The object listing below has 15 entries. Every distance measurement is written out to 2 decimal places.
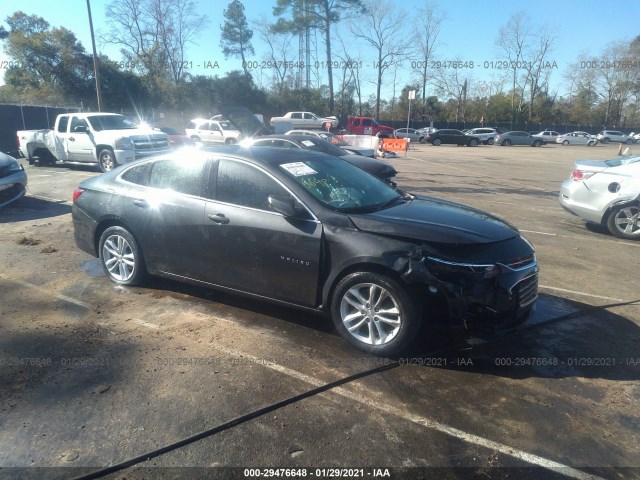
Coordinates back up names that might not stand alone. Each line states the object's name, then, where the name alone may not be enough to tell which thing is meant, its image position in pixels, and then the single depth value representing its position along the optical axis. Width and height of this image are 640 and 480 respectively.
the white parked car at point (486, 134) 45.93
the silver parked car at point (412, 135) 46.57
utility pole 22.28
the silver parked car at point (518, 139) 46.56
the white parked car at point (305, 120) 41.12
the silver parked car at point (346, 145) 14.87
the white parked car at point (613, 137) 57.78
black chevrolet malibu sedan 3.57
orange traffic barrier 27.75
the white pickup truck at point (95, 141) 14.17
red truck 42.53
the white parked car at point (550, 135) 53.34
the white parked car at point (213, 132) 25.48
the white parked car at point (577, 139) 51.84
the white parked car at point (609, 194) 7.97
